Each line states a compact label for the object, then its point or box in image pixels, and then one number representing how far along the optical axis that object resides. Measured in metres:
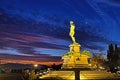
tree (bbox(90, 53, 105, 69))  35.95
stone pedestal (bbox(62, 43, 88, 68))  17.14
